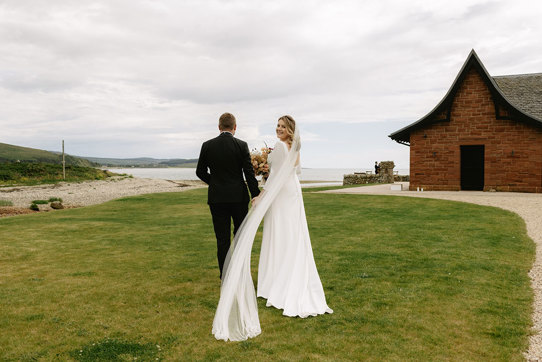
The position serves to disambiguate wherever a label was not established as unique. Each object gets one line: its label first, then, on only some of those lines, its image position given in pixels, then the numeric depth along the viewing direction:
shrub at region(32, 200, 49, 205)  21.75
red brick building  22.27
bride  4.76
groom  5.48
